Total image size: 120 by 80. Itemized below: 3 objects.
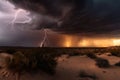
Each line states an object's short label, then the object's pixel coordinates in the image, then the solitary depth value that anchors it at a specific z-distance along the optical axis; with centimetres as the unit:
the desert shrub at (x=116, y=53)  1116
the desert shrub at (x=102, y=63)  686
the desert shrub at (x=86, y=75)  539
